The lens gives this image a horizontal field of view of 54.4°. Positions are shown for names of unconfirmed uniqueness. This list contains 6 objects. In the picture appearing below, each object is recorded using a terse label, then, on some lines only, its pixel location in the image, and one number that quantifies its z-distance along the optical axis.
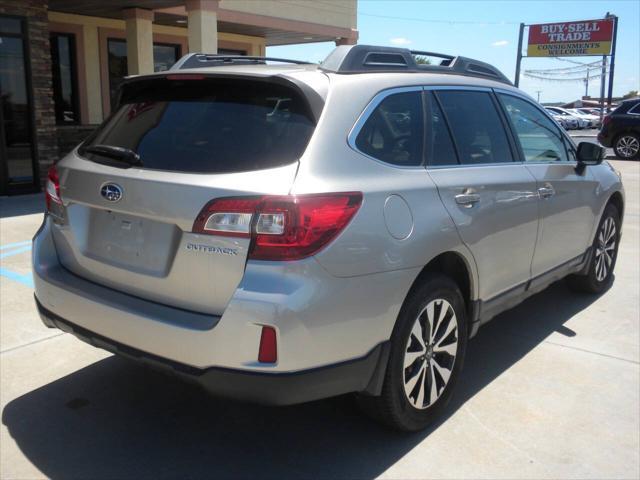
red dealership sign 36.94
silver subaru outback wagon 2.41
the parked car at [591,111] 50.72
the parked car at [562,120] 41.75
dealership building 9.39
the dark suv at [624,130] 18.41
